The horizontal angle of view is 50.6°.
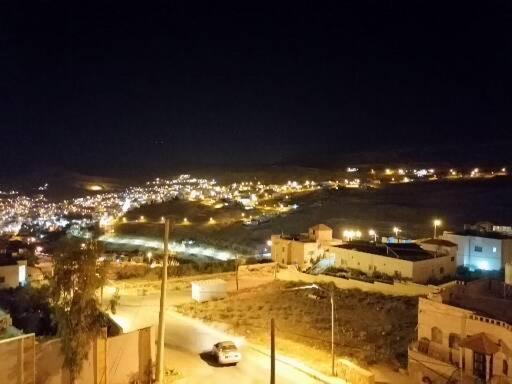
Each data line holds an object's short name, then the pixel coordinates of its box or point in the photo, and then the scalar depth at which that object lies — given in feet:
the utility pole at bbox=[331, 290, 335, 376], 60.39
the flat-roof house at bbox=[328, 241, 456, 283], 102.47
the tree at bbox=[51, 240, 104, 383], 43.65
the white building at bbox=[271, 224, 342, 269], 131.23
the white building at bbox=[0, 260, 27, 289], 116.01
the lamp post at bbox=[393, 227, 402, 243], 180.10
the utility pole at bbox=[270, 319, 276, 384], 43.80
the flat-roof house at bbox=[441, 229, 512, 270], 111.24
